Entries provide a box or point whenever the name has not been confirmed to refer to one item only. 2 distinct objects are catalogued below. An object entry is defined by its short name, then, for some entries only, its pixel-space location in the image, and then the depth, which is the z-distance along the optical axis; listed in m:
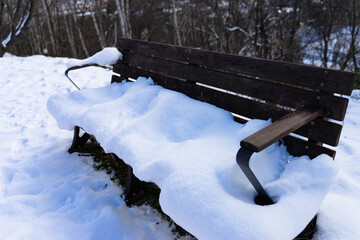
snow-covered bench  1.30
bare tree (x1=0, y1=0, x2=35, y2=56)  7.95
